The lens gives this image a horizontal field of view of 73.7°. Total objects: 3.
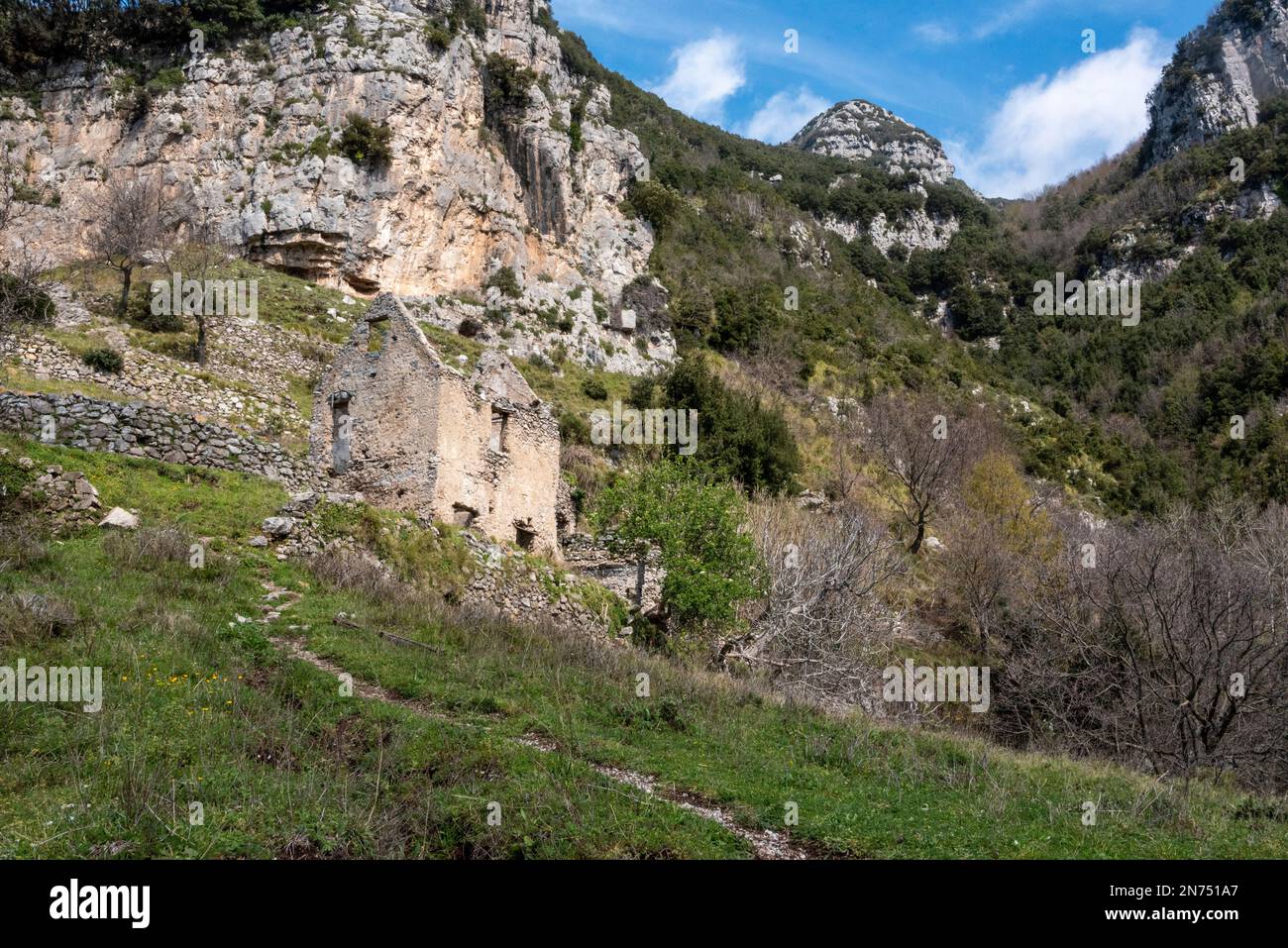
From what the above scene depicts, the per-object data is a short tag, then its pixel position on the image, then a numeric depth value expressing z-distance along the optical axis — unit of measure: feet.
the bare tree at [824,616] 61.46
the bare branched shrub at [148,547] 38.45
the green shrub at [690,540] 61.41
